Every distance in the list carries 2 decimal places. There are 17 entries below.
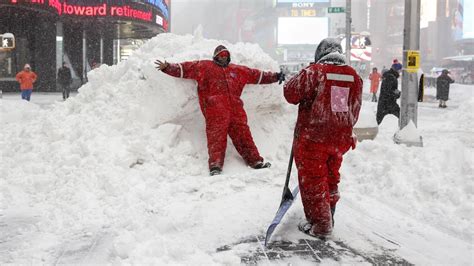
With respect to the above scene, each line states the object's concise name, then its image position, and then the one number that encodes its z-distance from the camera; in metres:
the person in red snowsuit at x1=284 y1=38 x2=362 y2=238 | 4.15
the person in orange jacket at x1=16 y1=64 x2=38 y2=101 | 17.02
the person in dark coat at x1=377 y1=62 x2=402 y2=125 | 10.70
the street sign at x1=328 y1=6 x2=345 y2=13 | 18.06
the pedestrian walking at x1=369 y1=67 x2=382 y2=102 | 20.98
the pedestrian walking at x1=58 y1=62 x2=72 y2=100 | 20.23
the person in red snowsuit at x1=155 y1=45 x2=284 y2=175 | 6.72
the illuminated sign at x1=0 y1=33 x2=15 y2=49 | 19.22
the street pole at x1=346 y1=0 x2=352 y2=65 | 18.30
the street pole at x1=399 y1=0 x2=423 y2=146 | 8.00
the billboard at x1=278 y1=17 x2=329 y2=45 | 88.56
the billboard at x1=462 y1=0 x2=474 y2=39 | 61.69
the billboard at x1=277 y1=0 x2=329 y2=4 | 90.96
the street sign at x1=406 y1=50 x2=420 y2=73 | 7.97
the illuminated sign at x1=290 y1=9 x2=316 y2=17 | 89.25
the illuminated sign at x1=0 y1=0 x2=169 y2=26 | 24.86
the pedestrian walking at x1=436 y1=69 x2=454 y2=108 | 19.77
